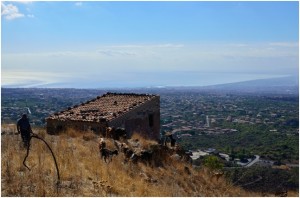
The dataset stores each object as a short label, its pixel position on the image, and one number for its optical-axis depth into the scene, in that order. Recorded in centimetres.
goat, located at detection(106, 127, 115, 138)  1298
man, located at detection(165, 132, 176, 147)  1416
